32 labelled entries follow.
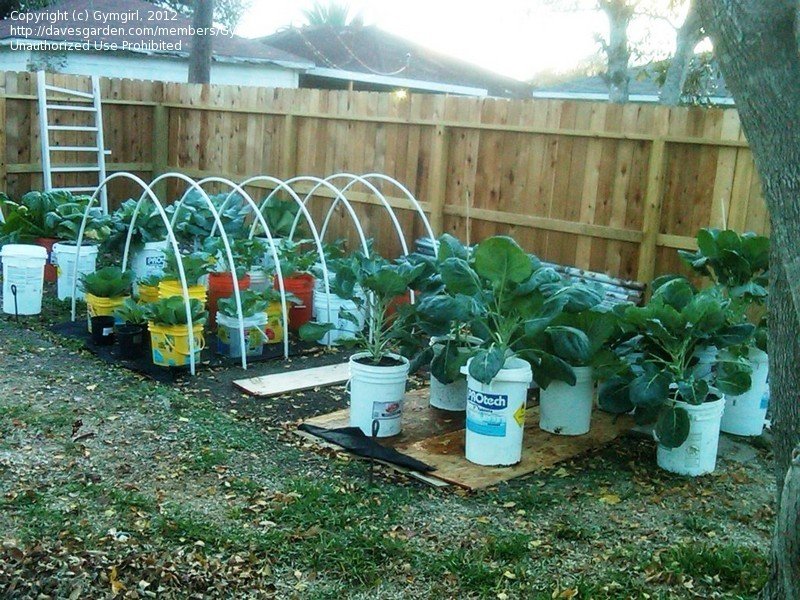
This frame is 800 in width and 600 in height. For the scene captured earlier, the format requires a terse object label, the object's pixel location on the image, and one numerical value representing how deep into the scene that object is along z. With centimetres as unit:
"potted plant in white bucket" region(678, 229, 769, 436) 490
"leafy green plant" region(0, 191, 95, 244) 805
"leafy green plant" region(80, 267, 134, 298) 631
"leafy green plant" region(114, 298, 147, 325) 599
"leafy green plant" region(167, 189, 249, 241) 759
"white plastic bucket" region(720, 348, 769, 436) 502
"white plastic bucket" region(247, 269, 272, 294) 684
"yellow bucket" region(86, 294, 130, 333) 634
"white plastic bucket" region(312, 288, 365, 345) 649
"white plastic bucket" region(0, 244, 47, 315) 675
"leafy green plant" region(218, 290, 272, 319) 600
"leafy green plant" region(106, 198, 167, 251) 720
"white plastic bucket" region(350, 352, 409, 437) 468
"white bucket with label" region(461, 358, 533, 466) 436
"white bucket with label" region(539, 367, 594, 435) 486
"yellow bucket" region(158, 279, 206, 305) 607
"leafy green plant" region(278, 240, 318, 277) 664
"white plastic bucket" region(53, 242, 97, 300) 723
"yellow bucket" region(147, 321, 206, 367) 568
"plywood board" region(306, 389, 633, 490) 435
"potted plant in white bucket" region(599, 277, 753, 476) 437
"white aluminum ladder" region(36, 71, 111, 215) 955
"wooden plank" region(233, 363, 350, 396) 549
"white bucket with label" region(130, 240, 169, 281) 725
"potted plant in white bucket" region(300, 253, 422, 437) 470
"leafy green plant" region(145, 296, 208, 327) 561
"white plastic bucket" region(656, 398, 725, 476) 441
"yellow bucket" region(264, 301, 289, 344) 641
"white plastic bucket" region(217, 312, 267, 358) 604
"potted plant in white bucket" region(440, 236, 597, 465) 434
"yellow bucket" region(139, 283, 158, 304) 641
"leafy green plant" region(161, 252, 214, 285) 611
